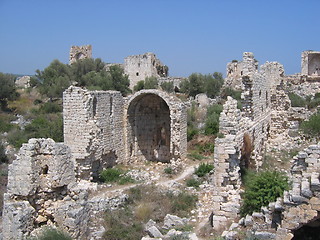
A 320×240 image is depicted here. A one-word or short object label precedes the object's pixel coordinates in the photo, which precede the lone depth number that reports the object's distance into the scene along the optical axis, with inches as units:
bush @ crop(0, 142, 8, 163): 780.6
